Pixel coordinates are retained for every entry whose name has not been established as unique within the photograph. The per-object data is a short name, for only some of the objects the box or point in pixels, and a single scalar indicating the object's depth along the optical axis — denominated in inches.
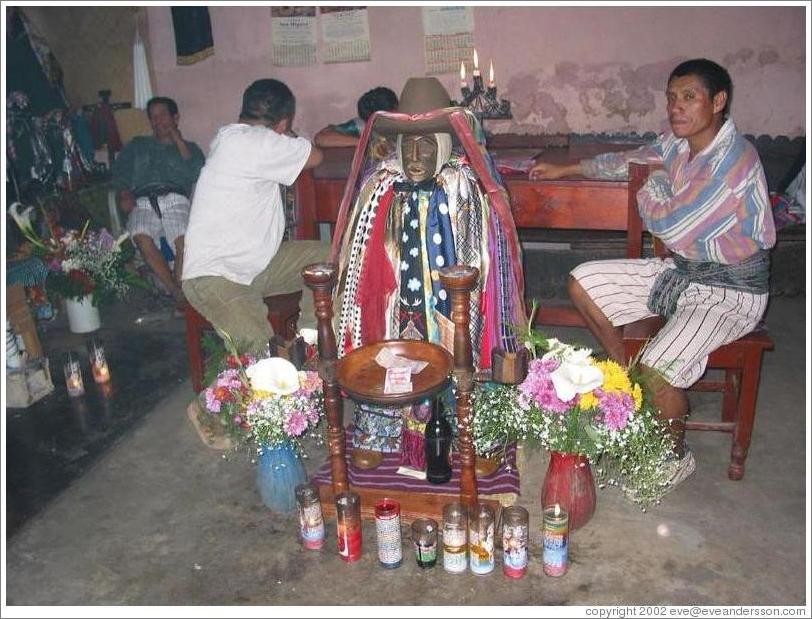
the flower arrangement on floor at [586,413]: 128.2
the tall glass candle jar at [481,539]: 126.6
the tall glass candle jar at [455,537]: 127.3
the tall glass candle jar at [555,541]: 125.0
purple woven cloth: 146.5
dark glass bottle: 146.4
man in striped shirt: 147.1
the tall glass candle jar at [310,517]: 135.6
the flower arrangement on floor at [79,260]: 235.9
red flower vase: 137.9
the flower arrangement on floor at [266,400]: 138.9
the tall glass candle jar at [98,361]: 215.6
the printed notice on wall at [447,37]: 277.6
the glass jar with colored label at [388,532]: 129.0
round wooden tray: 125.3
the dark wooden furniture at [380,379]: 126.1
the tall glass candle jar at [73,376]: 207.6
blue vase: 148.8
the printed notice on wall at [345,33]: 286.7
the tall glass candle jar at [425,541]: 130.0
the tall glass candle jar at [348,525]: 132.1
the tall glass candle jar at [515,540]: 124.8
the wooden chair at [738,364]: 149.1
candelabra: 208.0
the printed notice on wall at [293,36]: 291.3
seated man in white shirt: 174.6
